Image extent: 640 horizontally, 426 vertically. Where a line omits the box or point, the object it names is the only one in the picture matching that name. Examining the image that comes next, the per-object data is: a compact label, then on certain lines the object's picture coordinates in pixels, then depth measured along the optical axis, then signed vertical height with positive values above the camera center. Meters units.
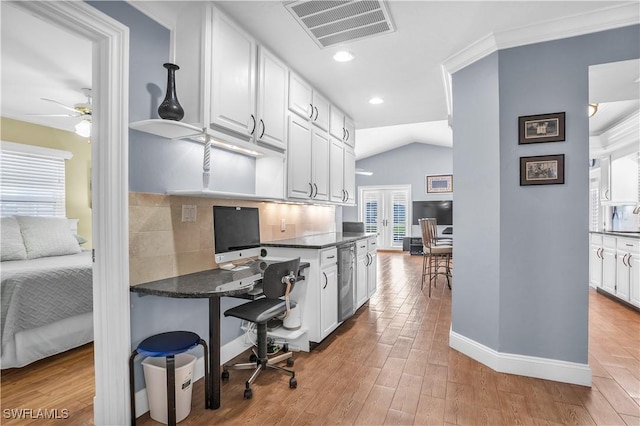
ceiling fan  3.30 +0.99
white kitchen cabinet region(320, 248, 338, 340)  2.87 -0.73
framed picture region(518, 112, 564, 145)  2.39 +0.61
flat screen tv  9.45 +0.04
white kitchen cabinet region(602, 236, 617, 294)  4.25 -0.70
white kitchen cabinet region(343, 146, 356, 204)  4.45 +0.50
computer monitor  2.29 -0.16
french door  10.30 -0.05
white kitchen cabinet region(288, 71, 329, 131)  3.09 +1.12
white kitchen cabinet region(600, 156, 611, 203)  4.91 +0.48
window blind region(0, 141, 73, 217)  4.12 +0.41
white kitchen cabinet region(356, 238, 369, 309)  3.75 -0.70
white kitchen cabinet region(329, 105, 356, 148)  4.01 +1.10
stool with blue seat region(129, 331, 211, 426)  1.73 -0.74
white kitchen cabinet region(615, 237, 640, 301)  3.81 -0.65
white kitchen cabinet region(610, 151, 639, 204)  4.57 +0.47
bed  2.44 -0.68
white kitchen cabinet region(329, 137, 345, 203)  3.99 +0.51
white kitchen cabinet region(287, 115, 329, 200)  3.12 +0.52
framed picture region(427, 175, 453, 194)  9.81 +0.85
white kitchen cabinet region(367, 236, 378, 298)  4.16 -0.70
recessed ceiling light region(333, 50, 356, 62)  2.79 +1.34
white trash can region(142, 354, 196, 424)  1.85 -1.01
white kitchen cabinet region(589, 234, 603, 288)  4.62 -0.71
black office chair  2.14 -0.67
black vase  1.96 +0.65
